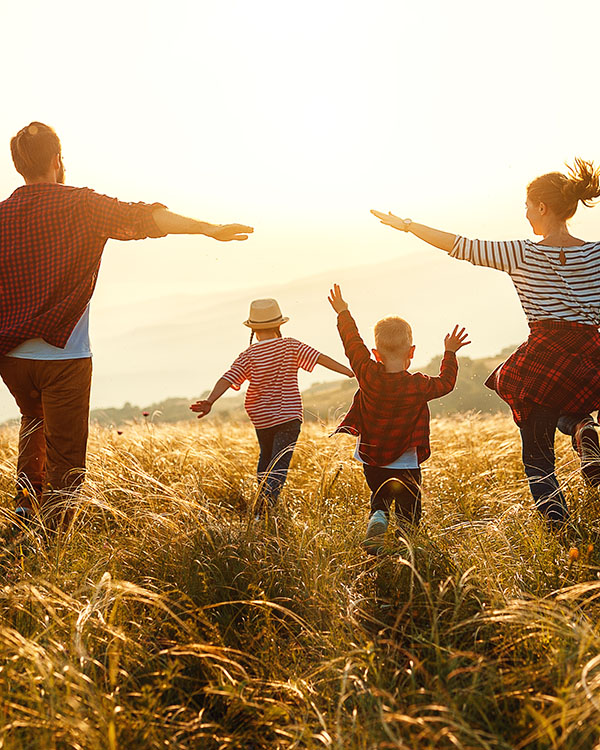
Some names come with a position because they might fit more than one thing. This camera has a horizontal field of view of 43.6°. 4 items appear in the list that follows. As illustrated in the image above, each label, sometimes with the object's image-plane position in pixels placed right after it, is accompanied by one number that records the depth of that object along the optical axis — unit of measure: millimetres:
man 4277
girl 5172
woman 4059
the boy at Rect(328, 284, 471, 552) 4262
